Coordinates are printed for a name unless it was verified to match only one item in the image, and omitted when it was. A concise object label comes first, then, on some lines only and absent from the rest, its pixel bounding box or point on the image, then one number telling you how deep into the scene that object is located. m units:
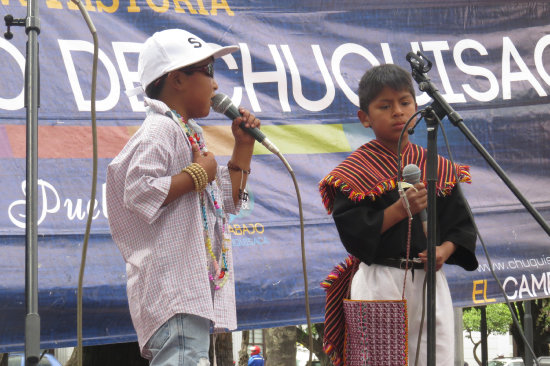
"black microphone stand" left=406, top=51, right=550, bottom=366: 4.49
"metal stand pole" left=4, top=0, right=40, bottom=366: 3.67
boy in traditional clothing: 5.47
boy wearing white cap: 4.51
